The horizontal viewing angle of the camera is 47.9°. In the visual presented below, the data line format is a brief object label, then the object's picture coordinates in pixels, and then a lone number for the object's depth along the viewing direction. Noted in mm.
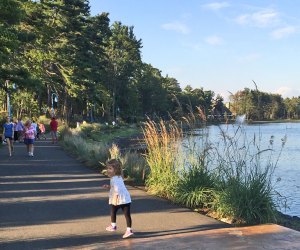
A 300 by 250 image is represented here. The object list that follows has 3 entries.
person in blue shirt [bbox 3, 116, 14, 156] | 14700
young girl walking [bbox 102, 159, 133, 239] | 5115
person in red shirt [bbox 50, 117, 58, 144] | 20946
